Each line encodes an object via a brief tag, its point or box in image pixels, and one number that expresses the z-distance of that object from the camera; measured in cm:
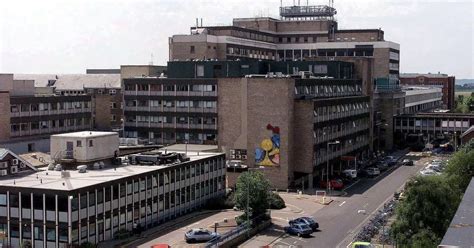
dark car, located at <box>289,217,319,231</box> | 6556
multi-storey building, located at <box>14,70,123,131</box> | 11752
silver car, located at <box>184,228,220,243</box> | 6019
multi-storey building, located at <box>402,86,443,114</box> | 16300
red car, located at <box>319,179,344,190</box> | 9019
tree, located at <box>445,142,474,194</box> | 6575
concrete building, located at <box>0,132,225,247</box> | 5581
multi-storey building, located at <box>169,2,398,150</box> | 13538
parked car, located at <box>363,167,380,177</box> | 10162
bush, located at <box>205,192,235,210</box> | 7588
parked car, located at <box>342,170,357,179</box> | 9925
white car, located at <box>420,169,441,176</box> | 9304
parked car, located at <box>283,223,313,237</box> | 6419
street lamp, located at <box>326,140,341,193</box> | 9612
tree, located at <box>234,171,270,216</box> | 6575
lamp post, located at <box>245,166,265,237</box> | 6353
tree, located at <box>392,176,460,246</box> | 5087
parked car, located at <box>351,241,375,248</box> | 5597
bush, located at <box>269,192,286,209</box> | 7619
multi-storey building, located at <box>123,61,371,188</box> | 8994
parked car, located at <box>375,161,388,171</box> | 10819
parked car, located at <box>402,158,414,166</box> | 11259
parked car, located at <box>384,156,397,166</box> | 11400
